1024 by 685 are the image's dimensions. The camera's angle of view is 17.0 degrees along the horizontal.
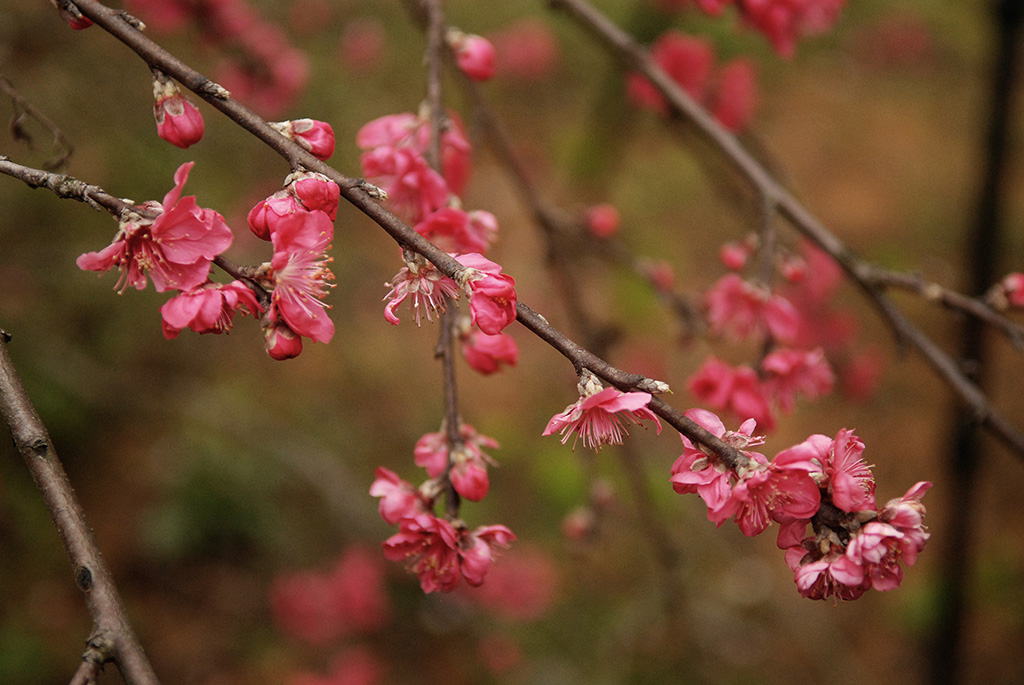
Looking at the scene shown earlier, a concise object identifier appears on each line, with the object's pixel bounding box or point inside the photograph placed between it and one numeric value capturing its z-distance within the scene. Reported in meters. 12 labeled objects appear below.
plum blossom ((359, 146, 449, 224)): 0.86
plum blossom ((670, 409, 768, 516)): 0.81
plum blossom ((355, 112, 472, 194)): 0.89
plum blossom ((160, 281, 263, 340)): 0.81
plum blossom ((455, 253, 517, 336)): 0.80
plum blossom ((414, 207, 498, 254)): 0.85
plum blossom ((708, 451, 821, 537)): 0.80
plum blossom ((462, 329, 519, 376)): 0.86
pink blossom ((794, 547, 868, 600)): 0.81
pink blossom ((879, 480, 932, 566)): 0.81
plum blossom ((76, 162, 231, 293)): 0.81
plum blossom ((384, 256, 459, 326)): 0.81
